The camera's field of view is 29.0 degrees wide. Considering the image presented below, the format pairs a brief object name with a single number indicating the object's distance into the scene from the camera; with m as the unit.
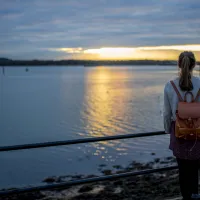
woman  3.48
